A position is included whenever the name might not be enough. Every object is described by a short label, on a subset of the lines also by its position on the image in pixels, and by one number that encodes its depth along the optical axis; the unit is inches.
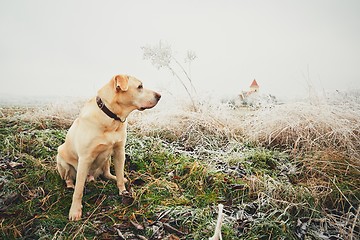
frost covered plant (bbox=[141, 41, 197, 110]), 120.4
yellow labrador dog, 53.7
